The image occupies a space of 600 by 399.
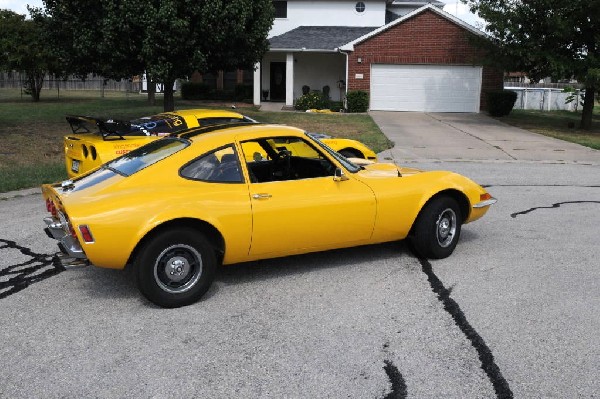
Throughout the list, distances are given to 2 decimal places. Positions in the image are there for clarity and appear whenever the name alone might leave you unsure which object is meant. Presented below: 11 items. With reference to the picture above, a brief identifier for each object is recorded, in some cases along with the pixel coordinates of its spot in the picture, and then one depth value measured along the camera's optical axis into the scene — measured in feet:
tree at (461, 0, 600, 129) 65.10
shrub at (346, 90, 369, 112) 94.79
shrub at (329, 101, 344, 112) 97.55
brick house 95.55
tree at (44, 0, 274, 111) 53.52
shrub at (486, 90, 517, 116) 89.76
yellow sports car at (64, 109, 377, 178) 26.89
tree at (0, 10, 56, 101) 115.14
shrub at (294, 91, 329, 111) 97.55
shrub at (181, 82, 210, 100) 114.27
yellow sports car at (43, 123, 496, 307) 15.14
